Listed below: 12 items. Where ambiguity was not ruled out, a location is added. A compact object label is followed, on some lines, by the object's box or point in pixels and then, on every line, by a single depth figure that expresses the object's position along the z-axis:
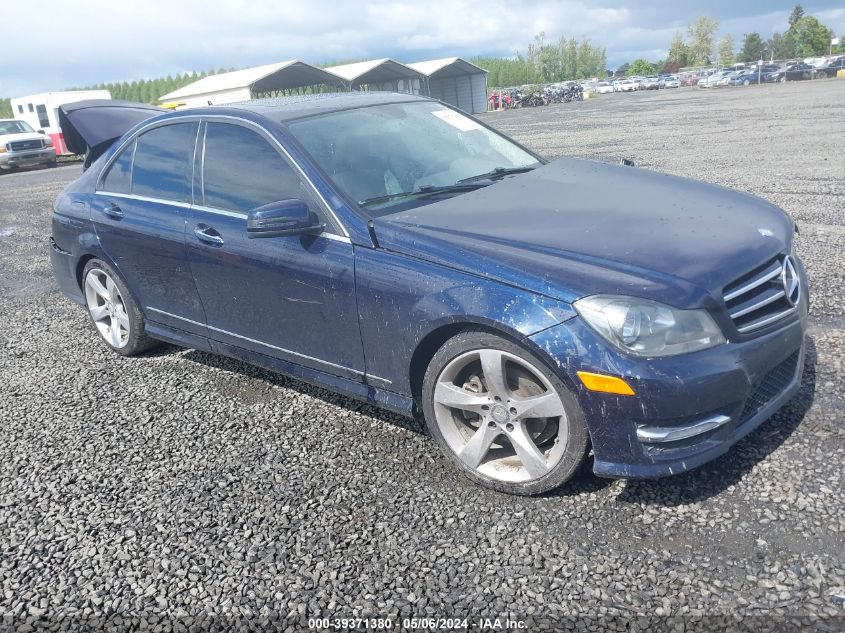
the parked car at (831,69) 55.53
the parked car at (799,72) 55.58
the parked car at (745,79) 57.97
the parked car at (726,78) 59.50
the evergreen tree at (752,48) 116.62
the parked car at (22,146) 26.05
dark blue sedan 2.69
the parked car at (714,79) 60.84
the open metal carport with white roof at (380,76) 45.12
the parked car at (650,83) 73.26
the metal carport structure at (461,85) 54.41
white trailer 33.41
